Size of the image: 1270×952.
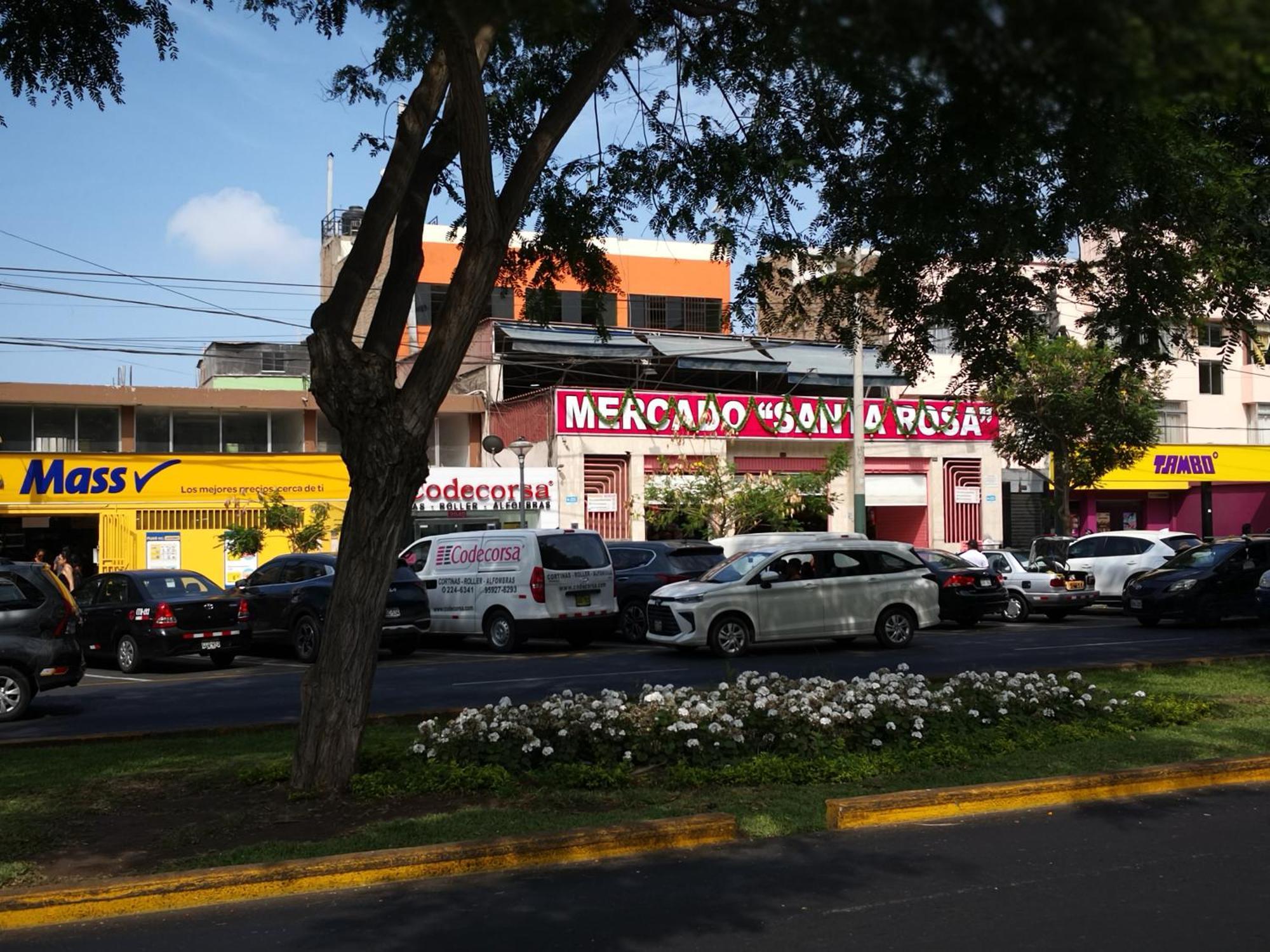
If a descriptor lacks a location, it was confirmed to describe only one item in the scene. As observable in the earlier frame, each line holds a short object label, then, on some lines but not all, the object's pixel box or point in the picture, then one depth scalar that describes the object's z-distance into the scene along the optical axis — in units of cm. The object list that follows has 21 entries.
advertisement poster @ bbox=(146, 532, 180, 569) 3412
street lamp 2755
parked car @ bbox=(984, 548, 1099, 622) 2717
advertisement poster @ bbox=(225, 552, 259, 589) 3466
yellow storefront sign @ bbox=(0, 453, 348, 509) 3269
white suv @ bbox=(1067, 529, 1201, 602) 2892
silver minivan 1942
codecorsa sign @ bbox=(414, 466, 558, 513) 3366
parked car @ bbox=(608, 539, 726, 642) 2333
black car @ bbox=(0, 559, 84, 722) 1451
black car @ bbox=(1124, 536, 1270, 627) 2377
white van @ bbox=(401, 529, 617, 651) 2147
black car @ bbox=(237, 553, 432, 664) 2088
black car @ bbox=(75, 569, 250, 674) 1967
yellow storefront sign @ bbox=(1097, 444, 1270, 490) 4534
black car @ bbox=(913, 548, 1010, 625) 2528
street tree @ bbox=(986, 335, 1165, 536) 3325
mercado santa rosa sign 3556
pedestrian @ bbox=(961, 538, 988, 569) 2736
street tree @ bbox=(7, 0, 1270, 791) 835
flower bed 985
